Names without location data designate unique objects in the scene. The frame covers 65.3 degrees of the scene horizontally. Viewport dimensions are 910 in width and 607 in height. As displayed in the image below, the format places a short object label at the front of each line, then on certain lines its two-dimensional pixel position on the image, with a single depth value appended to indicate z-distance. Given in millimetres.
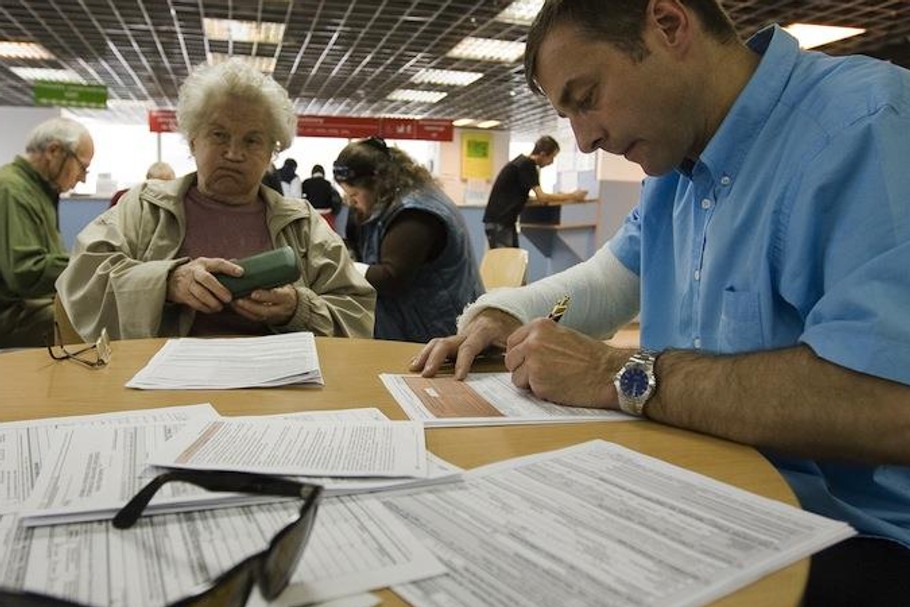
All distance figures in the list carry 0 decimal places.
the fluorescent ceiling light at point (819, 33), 7770
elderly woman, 1570
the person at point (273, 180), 4187
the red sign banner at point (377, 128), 12898
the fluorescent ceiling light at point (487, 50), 8773
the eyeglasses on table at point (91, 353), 1173
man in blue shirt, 745
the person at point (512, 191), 6133
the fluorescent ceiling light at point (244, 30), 8258
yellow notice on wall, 17297
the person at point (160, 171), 5790
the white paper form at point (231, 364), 1049
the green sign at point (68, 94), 11031
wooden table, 689
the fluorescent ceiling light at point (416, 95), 12648
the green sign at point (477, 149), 17359
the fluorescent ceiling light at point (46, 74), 11281
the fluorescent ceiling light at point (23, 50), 9516
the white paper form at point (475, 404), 883
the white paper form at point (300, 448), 659
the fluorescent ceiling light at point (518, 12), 7102
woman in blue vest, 2559
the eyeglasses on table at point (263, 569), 346
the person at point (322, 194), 6570
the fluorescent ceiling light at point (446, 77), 10820
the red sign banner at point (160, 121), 12453
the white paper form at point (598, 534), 461
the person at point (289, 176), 7236
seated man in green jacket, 3195
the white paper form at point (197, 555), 449
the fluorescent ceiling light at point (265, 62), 10062
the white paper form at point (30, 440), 617
